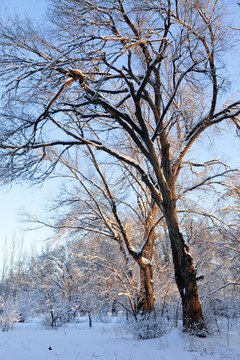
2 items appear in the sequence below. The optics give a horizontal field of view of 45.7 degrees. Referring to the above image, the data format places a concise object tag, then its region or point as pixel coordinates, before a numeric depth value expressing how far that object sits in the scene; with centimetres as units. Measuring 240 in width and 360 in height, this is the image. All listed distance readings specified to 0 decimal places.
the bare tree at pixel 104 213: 1211
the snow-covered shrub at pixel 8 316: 1800
